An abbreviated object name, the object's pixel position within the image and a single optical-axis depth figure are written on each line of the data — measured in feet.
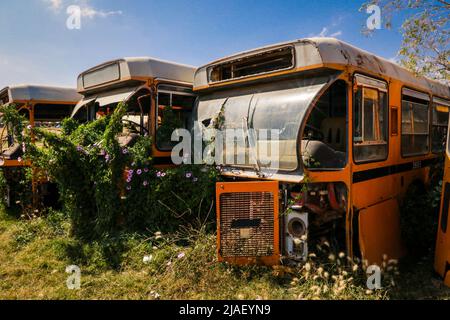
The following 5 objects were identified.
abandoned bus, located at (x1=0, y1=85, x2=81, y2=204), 22.84
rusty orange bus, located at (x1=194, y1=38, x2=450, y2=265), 12.41
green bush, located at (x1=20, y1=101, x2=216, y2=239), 15.56
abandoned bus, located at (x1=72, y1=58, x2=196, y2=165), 16.57
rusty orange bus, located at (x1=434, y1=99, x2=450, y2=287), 13.14
